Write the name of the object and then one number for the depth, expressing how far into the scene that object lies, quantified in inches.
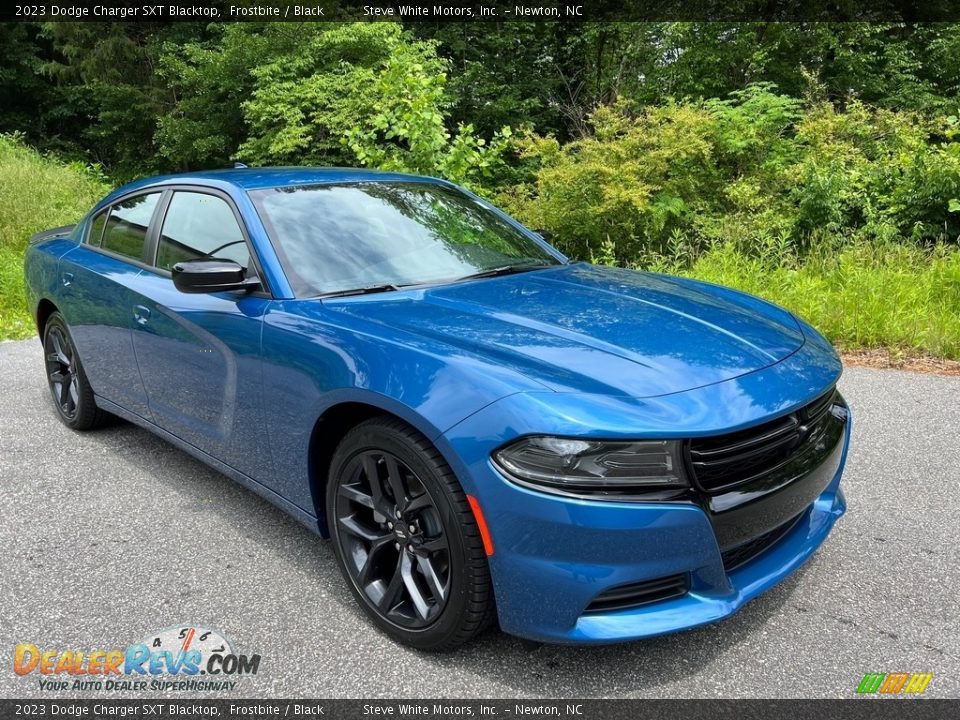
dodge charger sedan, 79.0
